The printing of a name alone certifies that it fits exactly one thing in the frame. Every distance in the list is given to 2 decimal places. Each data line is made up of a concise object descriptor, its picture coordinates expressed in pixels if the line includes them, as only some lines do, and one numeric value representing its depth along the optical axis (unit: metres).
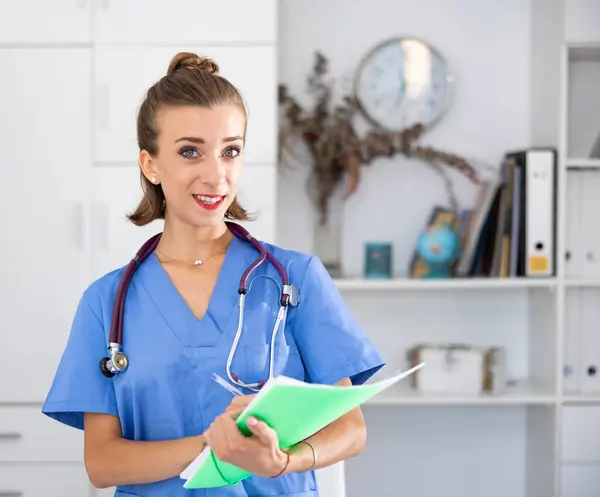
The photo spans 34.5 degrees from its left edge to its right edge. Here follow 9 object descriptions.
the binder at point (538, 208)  2.87
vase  2.98
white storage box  2.92
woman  1.51
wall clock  3.08
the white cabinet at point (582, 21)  2.83
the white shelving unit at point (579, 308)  2.86
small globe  2.94
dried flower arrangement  2.98
